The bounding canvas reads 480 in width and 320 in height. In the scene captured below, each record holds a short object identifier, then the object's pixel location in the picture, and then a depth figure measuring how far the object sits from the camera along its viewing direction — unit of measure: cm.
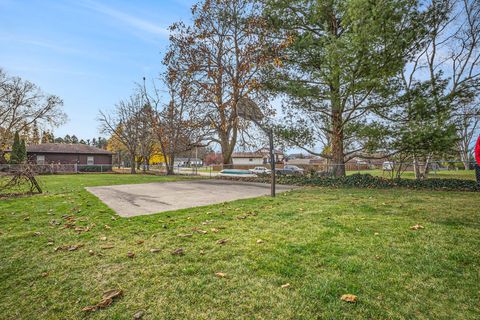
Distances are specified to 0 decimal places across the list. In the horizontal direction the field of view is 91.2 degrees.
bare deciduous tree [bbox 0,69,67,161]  2776
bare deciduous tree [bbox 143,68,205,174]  1544
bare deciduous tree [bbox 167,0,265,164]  1398
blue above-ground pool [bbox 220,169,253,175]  1772
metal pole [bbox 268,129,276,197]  748
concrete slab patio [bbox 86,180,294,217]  606
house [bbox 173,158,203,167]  8384
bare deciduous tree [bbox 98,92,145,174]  2888
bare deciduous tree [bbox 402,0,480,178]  978
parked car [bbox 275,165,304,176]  1836
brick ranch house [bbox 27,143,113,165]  3173
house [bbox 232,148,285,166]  4771
